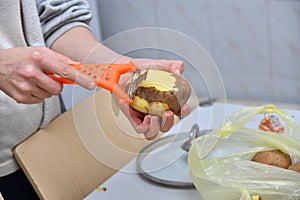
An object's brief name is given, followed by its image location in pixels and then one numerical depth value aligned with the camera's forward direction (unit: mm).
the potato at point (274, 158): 939
